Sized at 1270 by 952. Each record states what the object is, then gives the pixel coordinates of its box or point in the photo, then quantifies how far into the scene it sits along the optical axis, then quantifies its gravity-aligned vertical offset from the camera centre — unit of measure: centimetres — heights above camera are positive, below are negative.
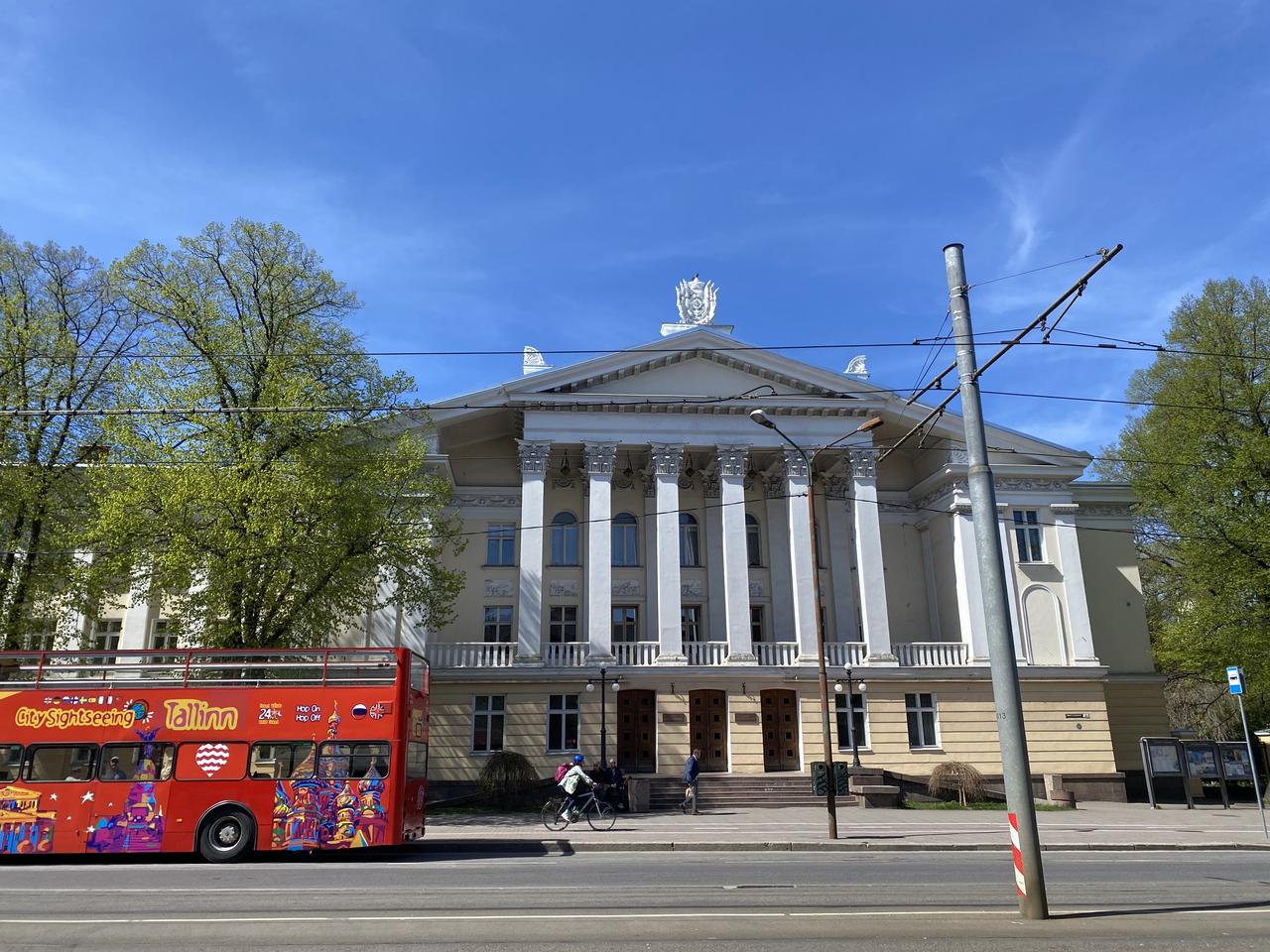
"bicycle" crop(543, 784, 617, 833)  2147 -165
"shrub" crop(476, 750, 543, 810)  2712 -110
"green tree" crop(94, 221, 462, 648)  2192 +715
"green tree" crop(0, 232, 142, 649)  2412 +887
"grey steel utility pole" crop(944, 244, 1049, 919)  932 +100
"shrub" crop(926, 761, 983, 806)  2819 -126
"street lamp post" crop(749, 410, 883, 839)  1797 +170
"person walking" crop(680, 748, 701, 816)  2540 -102
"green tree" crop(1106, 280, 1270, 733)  2877 +858
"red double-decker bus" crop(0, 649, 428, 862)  1608 -12
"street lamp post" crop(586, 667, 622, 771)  2883 +95
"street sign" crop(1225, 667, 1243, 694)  2041 +131
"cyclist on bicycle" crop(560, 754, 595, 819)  2120 -90
